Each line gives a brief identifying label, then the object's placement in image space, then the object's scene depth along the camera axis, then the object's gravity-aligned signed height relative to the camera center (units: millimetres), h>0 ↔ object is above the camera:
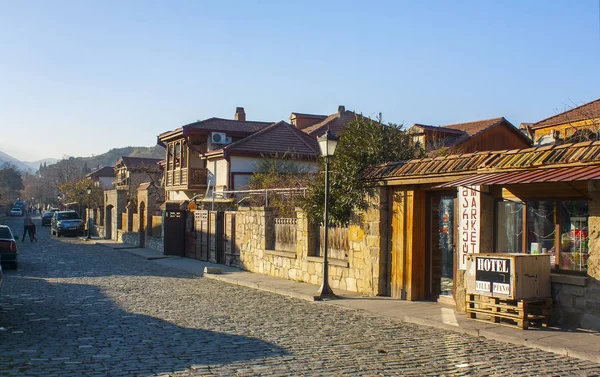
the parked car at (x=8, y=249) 19391 -1203
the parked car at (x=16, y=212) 93300 -338
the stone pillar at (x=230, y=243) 21672 -1082
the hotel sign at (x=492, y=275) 10164 -1003
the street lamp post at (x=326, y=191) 13859 +466
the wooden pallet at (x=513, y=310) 9992 -1562
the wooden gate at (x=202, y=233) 24125 -837
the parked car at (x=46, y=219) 62100 -883
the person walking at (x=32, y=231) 34844 -1157
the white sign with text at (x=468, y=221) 11523 -143
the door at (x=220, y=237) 22844 -919
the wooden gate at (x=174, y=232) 27141 -916
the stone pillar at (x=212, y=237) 23234 -933
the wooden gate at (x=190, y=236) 25703 -1017
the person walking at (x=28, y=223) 34750 -718
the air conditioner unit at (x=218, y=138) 36031 +4149
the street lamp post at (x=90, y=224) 39925 -1019
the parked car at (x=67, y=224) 42875 -930
